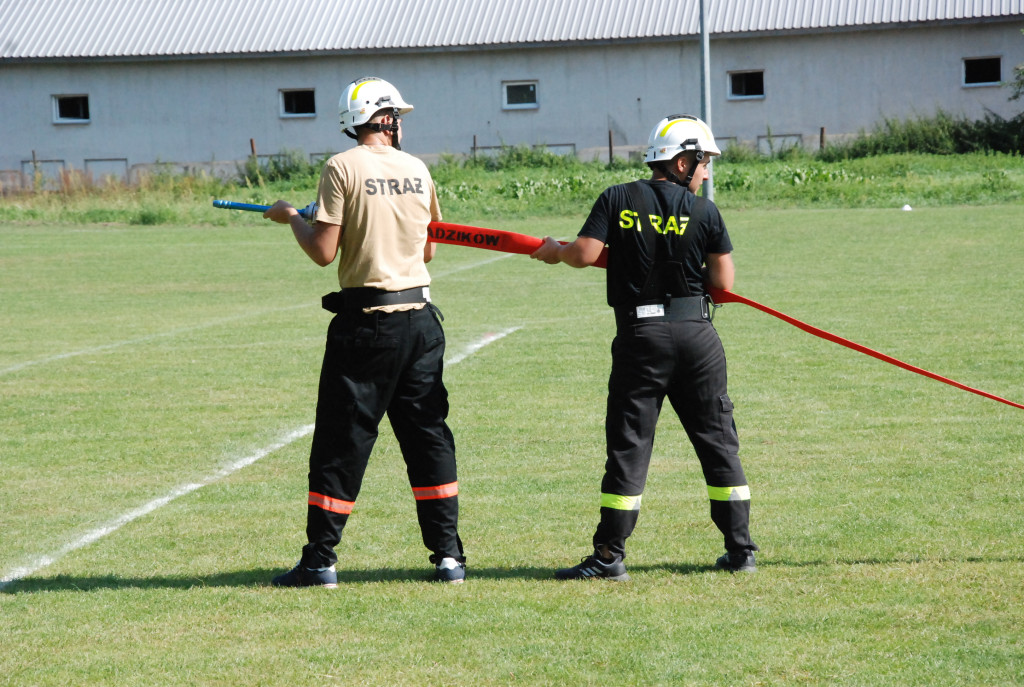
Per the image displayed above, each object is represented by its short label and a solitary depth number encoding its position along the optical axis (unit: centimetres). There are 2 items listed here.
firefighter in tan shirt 1094
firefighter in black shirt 1102
